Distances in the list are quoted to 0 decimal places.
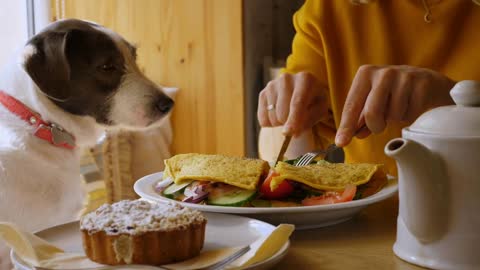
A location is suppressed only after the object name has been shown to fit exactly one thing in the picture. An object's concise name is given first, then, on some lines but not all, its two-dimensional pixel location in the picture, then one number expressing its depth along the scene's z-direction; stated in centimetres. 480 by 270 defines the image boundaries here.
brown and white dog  132
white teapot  48
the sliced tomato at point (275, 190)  66
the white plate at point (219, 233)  58
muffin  50
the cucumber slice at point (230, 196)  65
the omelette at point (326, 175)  66
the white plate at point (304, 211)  61
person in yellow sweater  112
